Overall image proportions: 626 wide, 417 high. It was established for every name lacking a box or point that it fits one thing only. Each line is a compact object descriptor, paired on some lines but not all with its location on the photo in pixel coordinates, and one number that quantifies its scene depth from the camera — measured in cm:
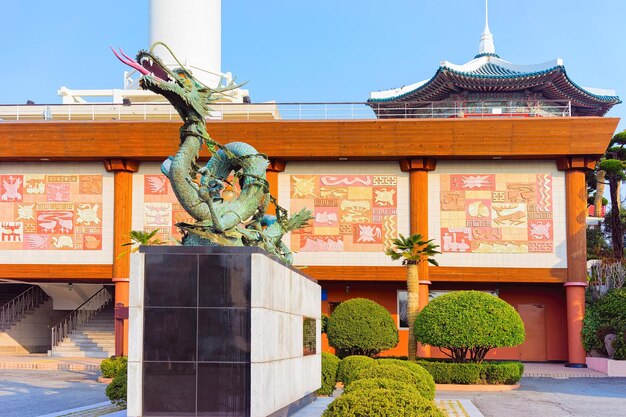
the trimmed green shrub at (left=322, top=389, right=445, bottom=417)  823
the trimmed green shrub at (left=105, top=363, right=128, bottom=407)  1377
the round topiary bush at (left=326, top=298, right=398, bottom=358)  2570
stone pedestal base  988
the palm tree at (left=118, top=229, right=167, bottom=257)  2458
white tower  3988
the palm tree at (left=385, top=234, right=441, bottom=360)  2552
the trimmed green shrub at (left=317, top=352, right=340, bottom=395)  1672
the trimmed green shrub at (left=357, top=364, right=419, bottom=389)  1291
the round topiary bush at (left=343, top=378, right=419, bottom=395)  1010
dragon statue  1099
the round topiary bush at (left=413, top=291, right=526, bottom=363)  2288
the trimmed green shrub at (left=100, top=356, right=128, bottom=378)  1836
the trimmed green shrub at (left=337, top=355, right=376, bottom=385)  1686
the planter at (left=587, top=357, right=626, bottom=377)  2641
